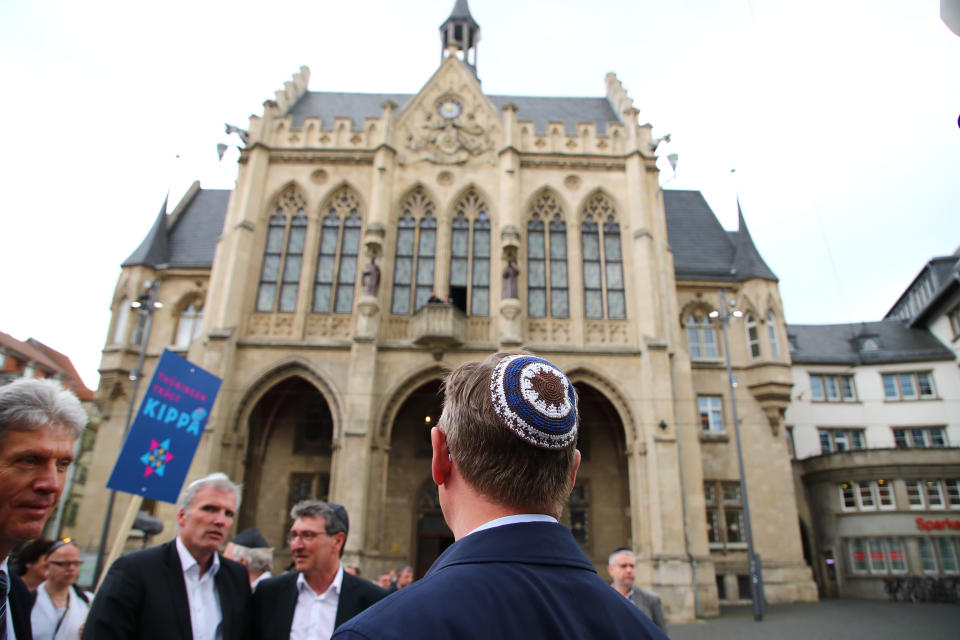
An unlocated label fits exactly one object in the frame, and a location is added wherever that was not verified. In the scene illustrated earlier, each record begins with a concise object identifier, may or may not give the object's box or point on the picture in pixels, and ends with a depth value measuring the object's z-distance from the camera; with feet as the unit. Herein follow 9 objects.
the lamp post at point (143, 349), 47.09
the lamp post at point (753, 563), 48.88
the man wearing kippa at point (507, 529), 3.47
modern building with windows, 72.02
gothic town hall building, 57.16
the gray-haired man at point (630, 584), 17.06
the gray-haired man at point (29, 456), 6.43
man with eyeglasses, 11.25
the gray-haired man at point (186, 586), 9.42
